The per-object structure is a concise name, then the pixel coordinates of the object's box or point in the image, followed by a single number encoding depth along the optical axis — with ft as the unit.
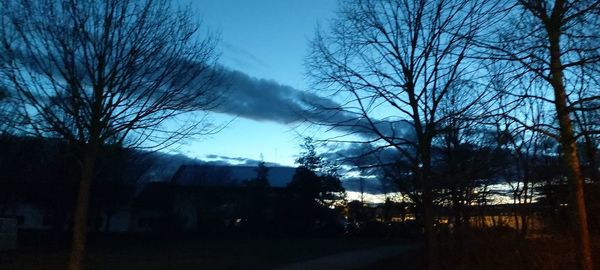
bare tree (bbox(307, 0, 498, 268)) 43.16
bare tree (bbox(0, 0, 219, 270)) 32.14
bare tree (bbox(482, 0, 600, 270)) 31.33
